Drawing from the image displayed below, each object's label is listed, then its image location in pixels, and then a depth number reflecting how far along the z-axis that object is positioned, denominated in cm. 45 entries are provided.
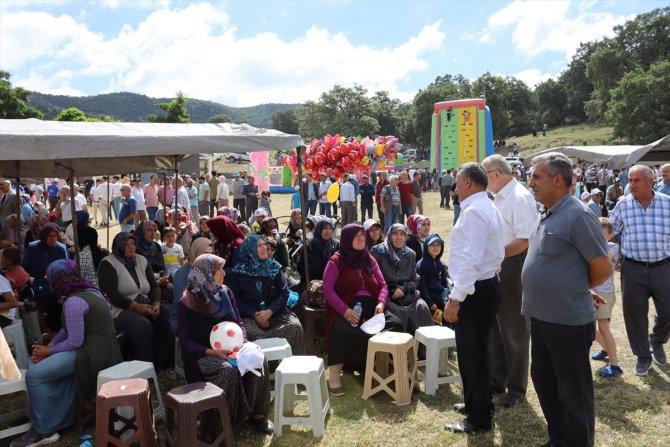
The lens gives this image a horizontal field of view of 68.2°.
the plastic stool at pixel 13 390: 339
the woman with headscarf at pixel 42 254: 549
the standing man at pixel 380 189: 1380
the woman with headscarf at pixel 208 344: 355
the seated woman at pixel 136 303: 452
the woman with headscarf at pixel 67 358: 352
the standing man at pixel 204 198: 1551
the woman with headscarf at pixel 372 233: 600
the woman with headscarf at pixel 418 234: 594
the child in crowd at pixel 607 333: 441
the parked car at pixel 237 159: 5428
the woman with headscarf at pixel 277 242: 610
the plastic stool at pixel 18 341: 436
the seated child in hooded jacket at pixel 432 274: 520
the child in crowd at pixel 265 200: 1444
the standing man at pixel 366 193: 1602
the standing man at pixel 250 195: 1574
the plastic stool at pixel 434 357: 417
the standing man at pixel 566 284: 267
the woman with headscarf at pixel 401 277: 482
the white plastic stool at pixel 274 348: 400
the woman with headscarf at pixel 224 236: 505
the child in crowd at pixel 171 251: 630
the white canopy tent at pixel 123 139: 367
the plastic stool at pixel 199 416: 302
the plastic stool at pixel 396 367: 401
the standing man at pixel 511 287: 362
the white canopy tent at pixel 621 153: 720
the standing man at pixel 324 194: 1573
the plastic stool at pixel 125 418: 309
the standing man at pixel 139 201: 1225
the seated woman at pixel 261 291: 448
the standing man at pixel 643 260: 432
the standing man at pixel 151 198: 1330
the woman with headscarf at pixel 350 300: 441
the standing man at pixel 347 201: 1454
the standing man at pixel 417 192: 1439
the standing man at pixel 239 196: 1641
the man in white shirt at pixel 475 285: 316
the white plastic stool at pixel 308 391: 356
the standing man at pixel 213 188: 1578
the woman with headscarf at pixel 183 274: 429
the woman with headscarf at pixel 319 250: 565
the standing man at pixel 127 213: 1048
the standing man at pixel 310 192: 1584
